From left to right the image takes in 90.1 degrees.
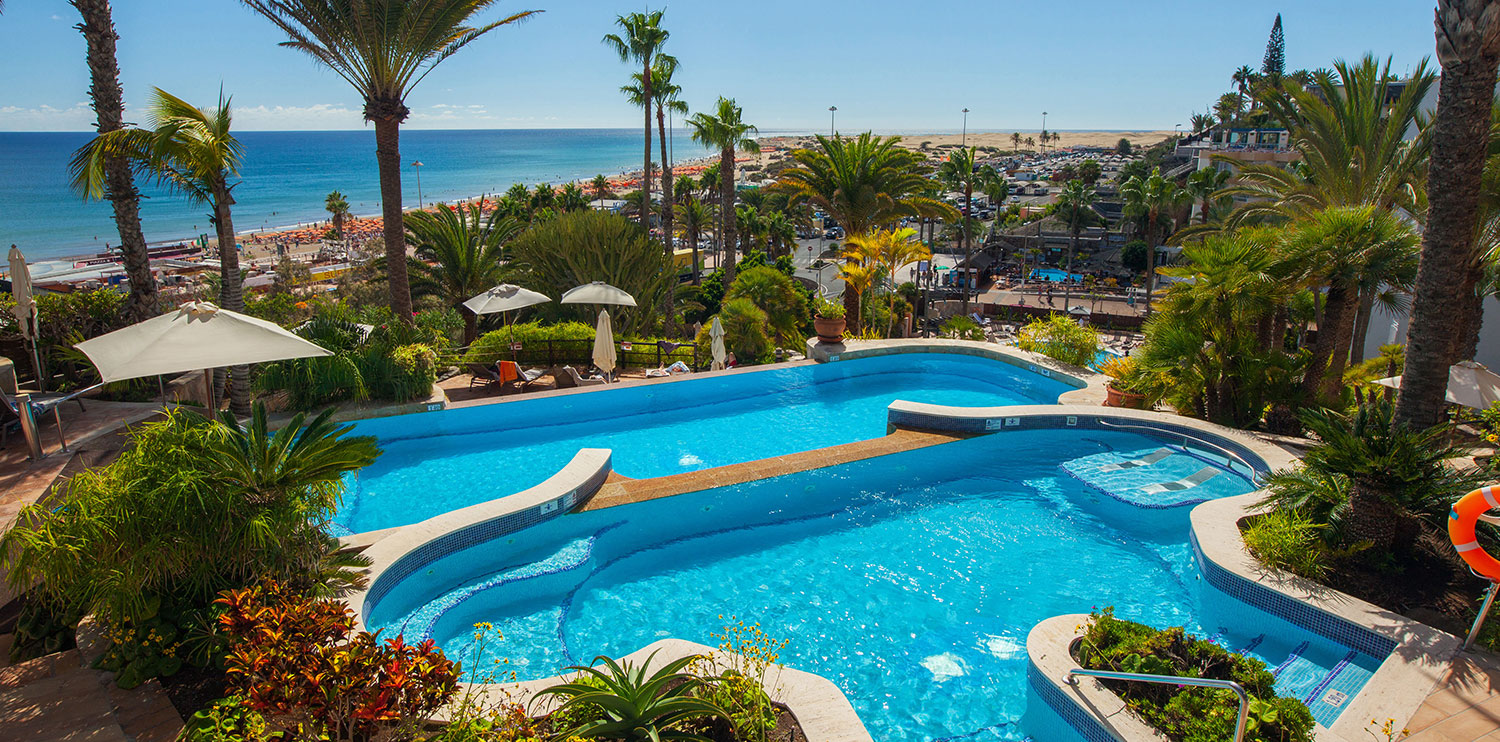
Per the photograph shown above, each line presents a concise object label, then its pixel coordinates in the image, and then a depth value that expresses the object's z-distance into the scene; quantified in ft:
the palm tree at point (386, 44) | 43.47
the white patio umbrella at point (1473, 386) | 30.48
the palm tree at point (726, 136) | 97.91
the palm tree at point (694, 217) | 150.71
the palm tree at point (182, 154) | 30.24
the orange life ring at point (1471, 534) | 17.77
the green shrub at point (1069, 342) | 50.31
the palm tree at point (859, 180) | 65.92
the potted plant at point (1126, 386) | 40.47
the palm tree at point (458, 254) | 67.31
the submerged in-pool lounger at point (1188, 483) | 33.12
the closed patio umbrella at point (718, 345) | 49.57
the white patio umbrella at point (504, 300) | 47.98
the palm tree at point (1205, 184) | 152.76
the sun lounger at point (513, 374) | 45.34
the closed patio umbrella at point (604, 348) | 46.19
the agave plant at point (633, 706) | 14.85
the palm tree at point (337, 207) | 186.09
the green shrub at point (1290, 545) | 23.47
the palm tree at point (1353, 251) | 33.14
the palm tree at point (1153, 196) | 157.48
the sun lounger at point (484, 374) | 45.89
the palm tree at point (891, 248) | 58.70
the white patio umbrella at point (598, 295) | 49.75
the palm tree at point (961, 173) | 143.43
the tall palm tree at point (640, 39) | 94.94
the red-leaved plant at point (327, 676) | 13.70
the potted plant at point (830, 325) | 52.80
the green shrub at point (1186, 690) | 15.66
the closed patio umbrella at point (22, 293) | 32.83
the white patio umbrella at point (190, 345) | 24.08
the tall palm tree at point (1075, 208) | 181.68
